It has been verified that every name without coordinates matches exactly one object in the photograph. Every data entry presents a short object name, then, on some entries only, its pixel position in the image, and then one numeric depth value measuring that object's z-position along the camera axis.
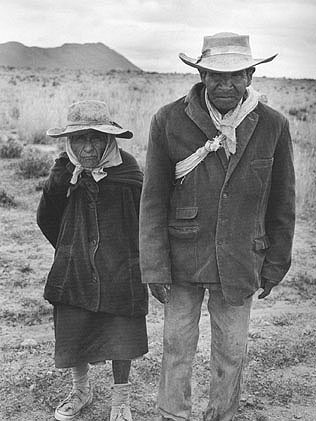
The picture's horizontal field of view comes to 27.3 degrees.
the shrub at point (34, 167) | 10.06
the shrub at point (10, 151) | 11.23
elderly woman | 3.42
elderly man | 2.92
